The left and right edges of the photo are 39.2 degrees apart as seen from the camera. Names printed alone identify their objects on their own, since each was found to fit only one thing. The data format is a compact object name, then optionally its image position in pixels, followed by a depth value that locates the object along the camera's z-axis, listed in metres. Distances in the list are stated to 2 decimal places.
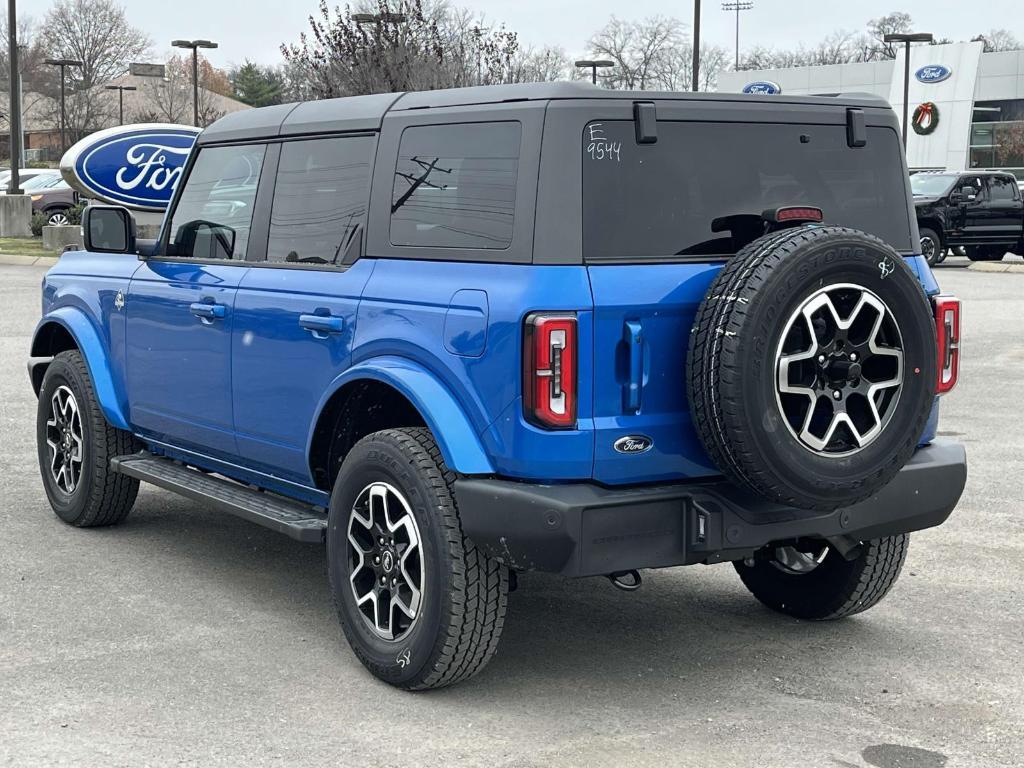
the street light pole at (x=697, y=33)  33.53
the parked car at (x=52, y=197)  35.69
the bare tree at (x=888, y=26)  103.56
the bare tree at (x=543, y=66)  41.50
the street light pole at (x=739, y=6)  115.88
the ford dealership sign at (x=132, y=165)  19.20
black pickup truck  26.95
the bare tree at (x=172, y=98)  88.62
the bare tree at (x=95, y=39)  85.06
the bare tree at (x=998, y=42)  94.31
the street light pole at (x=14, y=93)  30.78
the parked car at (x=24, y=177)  38.81
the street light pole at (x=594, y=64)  43.12
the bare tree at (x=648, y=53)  90.69
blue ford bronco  4.22
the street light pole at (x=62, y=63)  50.44
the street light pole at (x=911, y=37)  39.62
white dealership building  60.91
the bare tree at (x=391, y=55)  31.56
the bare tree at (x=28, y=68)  83.24
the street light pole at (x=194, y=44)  45.72
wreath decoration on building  61.69
